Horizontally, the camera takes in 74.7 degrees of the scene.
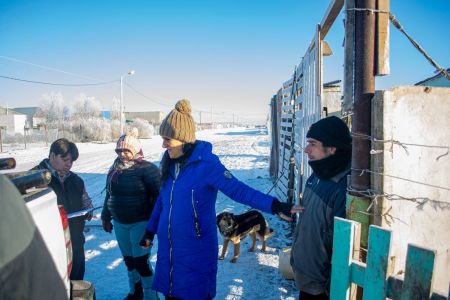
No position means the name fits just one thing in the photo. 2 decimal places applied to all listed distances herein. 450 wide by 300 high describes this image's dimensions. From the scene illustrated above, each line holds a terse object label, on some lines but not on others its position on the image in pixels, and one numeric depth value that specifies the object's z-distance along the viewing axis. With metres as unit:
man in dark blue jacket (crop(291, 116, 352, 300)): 1.83
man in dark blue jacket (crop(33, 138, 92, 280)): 3.25
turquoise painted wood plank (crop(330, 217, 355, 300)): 1.56
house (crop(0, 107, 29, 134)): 49.22
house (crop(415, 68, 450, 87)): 7.68
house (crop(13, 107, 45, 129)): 54.25
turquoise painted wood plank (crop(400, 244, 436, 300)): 1.24
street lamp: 27.80
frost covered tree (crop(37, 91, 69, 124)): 57.16
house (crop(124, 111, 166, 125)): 74.94
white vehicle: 1.67
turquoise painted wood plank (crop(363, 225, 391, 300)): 1.40
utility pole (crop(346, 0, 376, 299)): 1.55
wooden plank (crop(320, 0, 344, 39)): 2.17
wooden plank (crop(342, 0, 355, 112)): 1.60
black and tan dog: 4.52
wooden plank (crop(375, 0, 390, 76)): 1.53
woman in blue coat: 2.34
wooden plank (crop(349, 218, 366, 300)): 1.56
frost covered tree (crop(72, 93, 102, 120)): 52.54
